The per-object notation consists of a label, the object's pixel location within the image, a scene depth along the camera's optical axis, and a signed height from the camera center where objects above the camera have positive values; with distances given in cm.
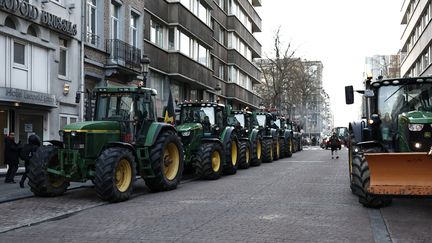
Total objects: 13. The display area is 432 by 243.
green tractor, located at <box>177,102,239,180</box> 1537 +7
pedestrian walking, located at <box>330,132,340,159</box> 2762 -15
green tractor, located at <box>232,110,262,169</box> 1950 +7
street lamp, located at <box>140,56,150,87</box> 1839 +276
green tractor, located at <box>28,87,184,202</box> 1088 -21
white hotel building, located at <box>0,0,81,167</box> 1655 +267
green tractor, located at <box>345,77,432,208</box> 895 -5
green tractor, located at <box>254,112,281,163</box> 2367 +22
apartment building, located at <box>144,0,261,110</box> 2711 +592
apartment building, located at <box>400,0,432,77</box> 3819 +889
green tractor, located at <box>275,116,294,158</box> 2833 +19
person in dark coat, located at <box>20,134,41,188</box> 1394 -15
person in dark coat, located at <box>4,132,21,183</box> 1455 -43
